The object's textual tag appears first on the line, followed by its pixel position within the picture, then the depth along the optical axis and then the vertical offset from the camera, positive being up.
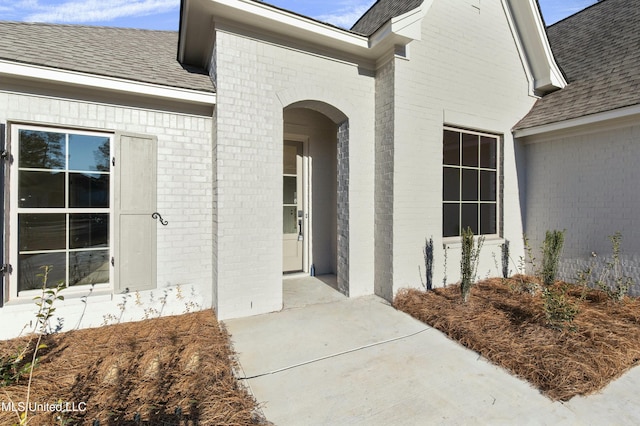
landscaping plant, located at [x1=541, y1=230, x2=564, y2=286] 4.85 -0.59
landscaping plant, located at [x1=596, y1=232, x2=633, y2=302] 4.44 -1.01
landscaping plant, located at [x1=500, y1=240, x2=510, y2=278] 5.71 -0.80
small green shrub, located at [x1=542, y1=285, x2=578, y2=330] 3.39 -1.11
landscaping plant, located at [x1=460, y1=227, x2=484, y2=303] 4.16 -0.66
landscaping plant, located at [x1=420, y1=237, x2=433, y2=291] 4.82 -0.75
